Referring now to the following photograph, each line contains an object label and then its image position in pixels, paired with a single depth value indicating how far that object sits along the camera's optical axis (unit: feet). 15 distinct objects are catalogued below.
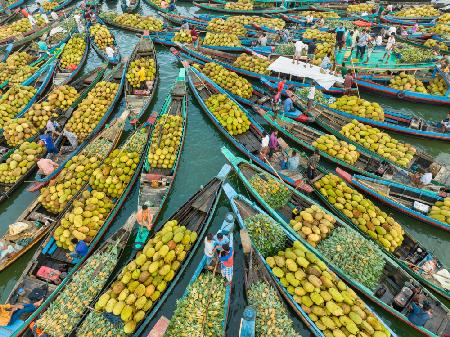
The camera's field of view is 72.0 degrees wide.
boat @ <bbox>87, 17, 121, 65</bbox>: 73.61
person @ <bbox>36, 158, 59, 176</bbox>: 47.14
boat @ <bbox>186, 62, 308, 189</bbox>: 48.16
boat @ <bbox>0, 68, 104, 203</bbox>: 48.14
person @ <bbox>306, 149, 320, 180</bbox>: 46.11
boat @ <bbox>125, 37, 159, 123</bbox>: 59.41
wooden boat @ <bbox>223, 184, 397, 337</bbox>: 32.09
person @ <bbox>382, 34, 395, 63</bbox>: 67.82
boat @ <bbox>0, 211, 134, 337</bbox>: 32.36
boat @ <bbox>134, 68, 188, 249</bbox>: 40.67
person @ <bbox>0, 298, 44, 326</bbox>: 31.89
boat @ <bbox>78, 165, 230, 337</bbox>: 31.86
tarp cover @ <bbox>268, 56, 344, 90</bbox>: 59.41
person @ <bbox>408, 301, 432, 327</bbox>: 31.14
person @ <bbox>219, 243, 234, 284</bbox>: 33.14
